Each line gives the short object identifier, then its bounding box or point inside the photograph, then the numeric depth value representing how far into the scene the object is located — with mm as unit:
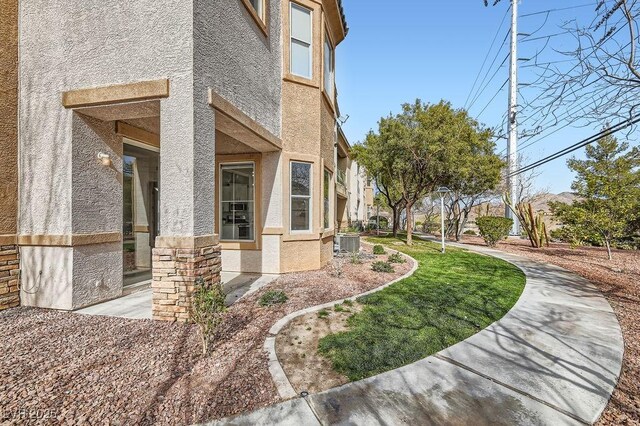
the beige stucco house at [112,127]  4656
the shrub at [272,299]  5633
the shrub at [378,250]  12688
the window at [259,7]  7297
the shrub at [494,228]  16625
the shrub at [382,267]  9005
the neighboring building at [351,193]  24442
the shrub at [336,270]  8180
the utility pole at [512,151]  20609
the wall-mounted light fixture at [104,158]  5694
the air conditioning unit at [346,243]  12781
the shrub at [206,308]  3742
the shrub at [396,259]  10703
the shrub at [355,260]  10208
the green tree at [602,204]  10789
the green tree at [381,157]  15828
